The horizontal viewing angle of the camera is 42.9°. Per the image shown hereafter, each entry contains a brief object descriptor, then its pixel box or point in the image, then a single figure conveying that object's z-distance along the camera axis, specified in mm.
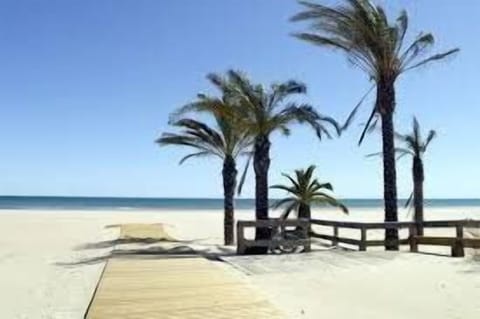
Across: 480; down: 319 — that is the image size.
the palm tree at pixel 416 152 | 25750
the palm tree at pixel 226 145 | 24281
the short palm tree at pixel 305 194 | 23281
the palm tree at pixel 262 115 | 20019
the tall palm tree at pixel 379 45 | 17828
